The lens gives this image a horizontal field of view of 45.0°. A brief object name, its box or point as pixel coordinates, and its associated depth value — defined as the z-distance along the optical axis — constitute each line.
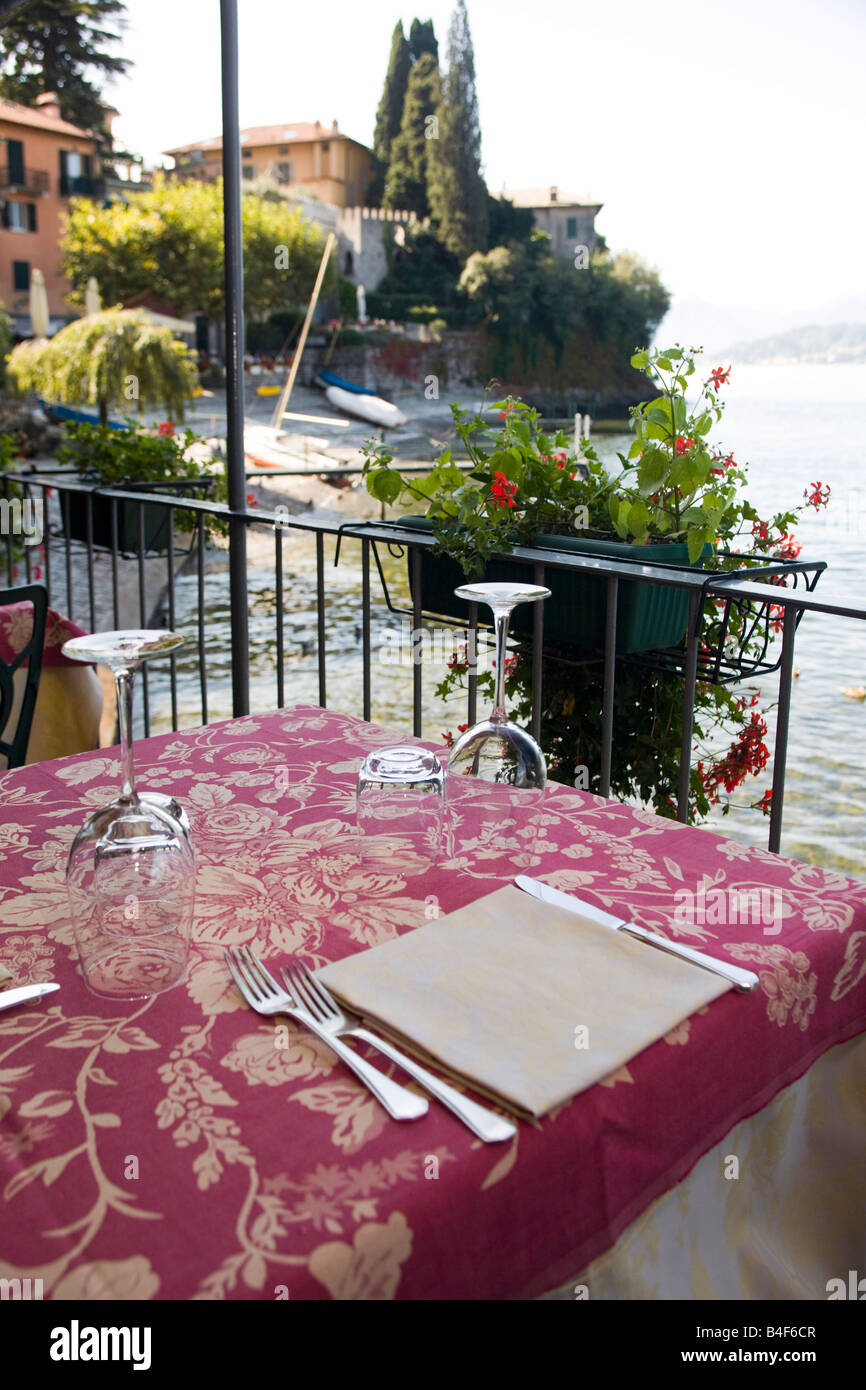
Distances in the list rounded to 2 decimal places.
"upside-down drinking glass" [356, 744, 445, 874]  0.98
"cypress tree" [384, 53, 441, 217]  38.75
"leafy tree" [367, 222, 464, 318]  34.38
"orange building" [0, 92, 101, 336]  32.84
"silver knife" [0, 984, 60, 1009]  0.73
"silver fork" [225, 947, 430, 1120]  0.62
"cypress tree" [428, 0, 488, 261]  32.84
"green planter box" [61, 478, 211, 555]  4.28
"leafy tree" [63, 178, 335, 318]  32.44
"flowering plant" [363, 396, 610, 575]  2.17
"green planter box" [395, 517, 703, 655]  2.04
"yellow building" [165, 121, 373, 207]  47.59
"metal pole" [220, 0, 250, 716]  2.59
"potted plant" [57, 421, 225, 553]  4.45
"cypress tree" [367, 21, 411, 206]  39.47
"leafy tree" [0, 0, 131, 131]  22.62
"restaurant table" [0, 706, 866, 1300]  0.54
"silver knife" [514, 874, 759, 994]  0.78
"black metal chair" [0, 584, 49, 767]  1.52
